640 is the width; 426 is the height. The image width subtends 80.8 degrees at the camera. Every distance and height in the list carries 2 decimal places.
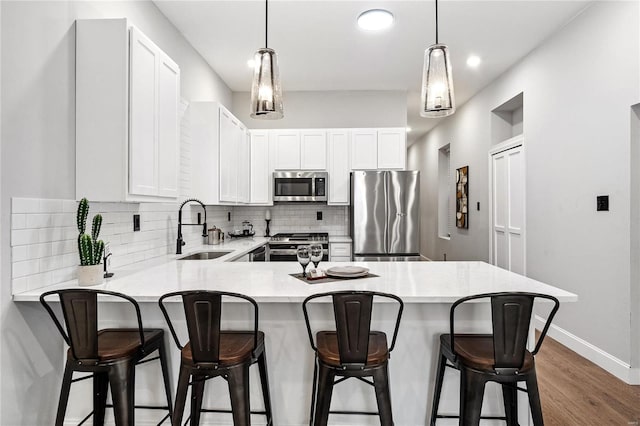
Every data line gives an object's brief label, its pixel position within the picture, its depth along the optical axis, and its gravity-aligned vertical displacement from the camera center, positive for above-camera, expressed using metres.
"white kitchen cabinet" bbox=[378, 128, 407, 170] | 4.87 +0.85
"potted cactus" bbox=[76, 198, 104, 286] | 1.92 -0.19
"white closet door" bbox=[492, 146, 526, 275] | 4.39 +0.03
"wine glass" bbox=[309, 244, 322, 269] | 2.08 -0.22
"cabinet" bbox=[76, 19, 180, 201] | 2.08 +0.59
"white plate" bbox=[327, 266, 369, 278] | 2.09 -0.33
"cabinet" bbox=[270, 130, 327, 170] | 4.93 +0.85
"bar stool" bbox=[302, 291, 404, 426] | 1.50 -0.60
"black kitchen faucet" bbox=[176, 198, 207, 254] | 3.32 -0.17
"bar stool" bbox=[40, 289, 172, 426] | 1.58 -0.60
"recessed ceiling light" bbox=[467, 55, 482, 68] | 4.22 +1.75
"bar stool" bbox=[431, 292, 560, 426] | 1.49 -0.61
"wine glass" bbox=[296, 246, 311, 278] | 2.06 -0.23
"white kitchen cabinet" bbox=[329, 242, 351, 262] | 4.66 -0.47
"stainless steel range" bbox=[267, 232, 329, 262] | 4.54 -0.42
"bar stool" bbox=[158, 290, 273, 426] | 1.53 -0.61
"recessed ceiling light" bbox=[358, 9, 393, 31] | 3.20 +1.69
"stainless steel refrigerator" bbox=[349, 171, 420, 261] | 4.46 -0.07
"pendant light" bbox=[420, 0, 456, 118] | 2.06 +0.72
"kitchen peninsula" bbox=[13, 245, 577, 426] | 1.98 -0.74
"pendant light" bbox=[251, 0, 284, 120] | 2.11 +0.73
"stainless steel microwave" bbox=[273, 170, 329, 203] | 4.87 +0.36
